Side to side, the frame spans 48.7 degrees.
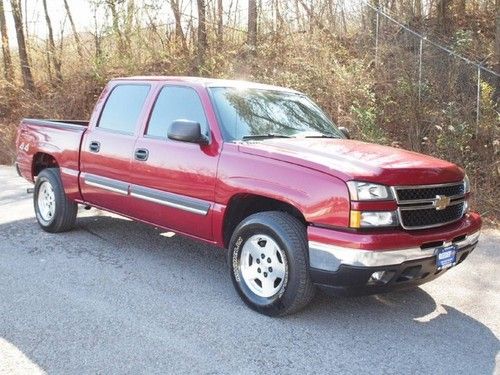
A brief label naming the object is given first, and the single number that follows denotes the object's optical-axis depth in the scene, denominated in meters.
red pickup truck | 3.69
